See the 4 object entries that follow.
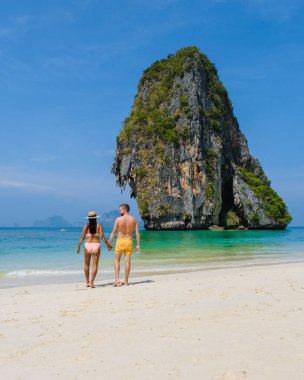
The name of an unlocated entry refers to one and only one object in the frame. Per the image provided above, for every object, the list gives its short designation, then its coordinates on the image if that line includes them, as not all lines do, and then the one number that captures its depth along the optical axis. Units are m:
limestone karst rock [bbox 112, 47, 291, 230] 53.84
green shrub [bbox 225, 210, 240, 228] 58.59
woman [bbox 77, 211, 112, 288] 8.25
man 8.23
